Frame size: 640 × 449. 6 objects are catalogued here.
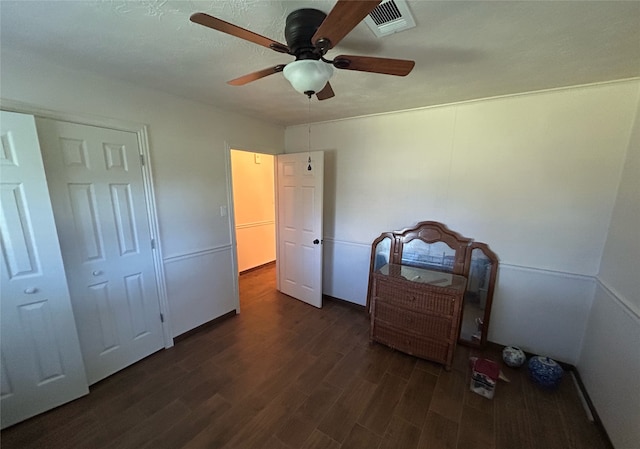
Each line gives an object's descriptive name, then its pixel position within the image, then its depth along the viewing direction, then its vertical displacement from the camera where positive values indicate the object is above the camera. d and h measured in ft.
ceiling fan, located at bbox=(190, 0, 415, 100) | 3.00 +1.82
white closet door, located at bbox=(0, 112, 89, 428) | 4.77 -2.31
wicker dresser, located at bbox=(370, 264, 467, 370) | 6.77 -3.68
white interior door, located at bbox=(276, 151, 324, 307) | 9.68 -1.69
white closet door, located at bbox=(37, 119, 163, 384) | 5.58 -1.42
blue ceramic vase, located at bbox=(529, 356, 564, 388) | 6.15 -4.74
